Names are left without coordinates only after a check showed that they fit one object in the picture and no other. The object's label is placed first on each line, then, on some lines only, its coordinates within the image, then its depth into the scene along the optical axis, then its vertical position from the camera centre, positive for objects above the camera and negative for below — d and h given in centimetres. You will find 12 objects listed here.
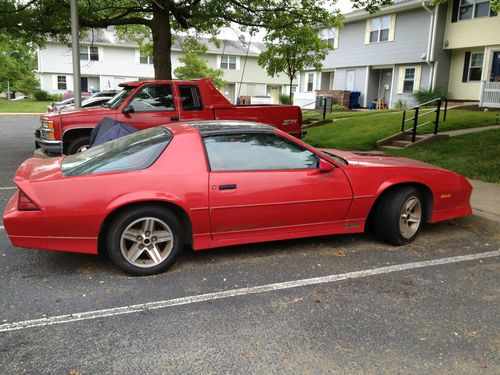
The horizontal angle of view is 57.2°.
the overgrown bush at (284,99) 3548 -51
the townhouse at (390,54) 2280 +225
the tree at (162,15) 1290 +218
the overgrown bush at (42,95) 4128 -96
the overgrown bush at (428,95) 2228 +12
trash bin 2731 -23
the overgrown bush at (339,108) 2611 -77
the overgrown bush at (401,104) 2382 -40
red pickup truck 875 -45
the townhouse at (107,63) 4050 +209
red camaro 403 -99
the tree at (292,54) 1896 +170
